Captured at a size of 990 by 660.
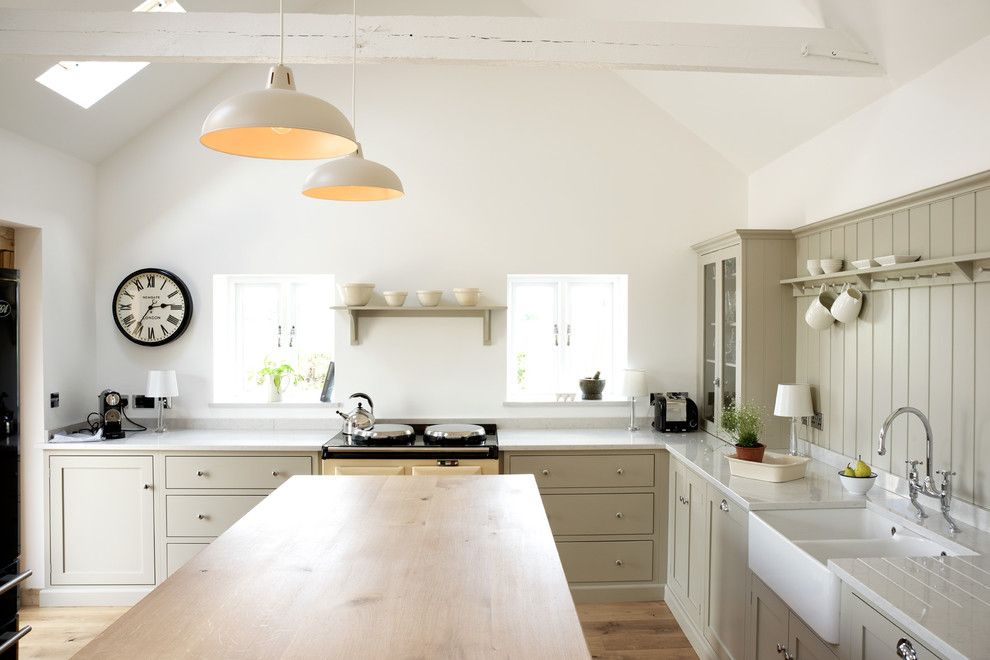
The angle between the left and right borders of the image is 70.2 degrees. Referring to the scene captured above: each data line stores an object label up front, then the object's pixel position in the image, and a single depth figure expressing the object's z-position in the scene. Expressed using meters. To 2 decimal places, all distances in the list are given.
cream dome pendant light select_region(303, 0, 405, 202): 2.14
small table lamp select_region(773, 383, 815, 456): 3.33
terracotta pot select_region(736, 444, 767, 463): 3.18
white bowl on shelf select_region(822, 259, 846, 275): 3.16
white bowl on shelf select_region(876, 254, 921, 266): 2.67
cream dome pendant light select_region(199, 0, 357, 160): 1.50
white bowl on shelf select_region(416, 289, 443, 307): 4.18
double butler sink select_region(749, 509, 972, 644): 2.09
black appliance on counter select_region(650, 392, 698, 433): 4.23
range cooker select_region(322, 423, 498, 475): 3.81
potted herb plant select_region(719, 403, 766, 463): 3.19
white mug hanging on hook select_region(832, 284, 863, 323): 3.02
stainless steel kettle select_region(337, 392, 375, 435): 3.96
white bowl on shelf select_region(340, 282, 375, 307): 4.13
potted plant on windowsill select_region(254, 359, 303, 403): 4.43
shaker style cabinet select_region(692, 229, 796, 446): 3.65
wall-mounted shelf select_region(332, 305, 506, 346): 4.23
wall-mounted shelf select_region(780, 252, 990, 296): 2.36
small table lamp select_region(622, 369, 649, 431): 4.25
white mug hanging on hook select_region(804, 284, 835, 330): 3.25
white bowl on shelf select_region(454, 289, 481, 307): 4.20
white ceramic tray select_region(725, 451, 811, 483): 3.01
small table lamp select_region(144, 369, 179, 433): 4.15
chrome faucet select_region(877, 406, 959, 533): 2.36
